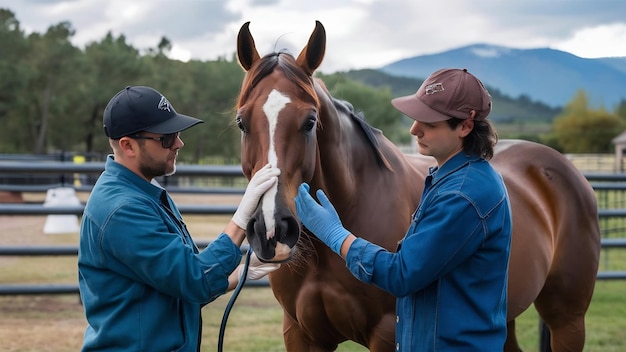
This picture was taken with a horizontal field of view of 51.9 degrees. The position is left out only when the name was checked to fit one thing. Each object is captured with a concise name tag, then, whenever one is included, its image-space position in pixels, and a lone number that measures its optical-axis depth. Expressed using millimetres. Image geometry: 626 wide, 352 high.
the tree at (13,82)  40062
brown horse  2320
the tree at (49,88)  42594
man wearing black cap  1982
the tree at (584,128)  47656
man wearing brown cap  1948
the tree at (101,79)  44125
